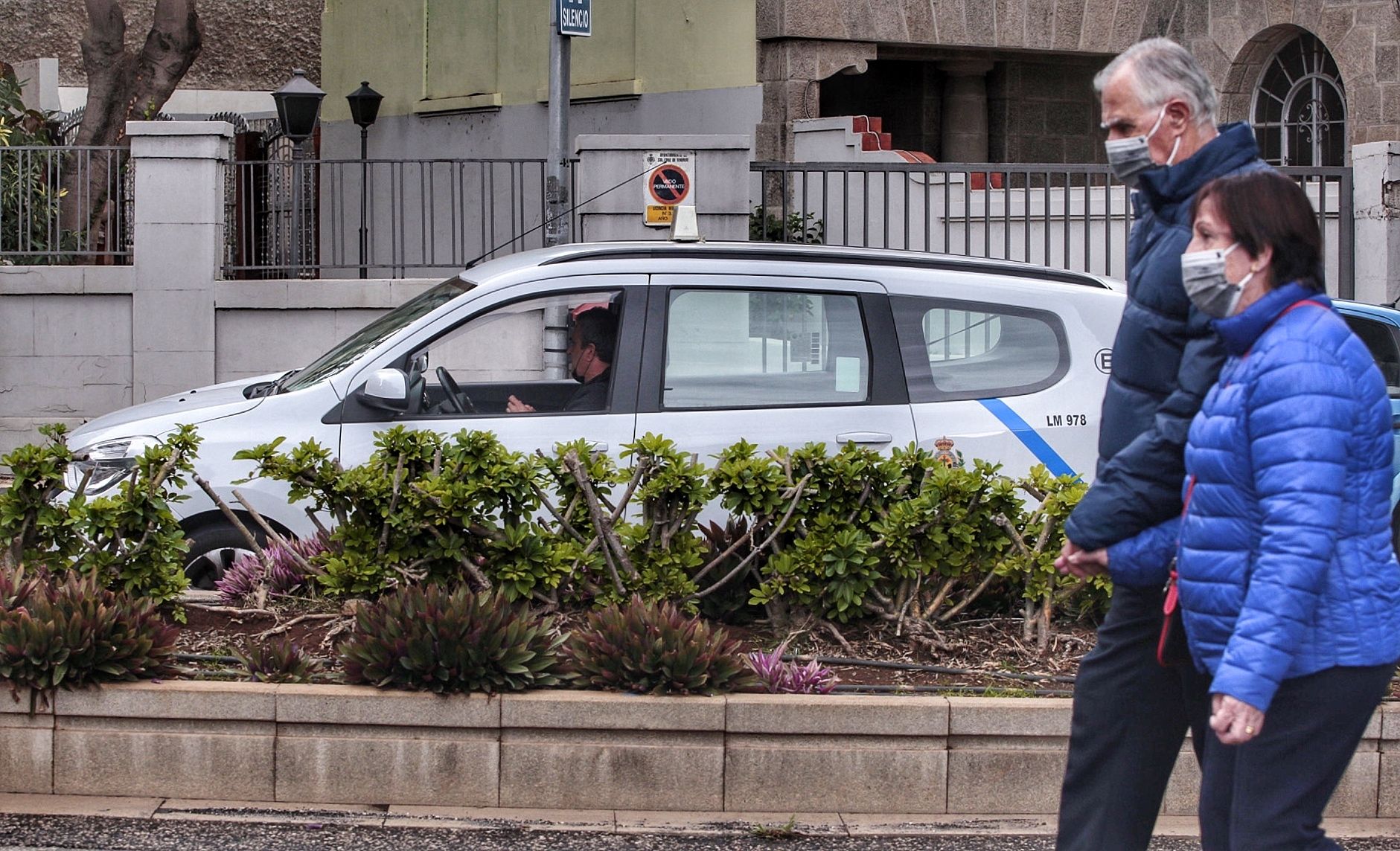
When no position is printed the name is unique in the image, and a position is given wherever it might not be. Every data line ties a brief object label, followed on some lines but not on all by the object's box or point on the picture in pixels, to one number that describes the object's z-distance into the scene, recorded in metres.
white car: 13.60
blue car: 18.45
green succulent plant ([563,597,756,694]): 10.35
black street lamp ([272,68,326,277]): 33.22
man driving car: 13.83
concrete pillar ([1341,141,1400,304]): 27.27
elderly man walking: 7.12
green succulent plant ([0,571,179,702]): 10.23
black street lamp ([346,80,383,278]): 39.41
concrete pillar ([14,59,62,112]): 60.87
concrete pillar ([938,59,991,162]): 38.78
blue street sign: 26.11
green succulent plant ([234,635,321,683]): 10.74
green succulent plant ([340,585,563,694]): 10.25
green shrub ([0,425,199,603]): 11.40
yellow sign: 25.41
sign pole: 26.34
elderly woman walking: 6.15
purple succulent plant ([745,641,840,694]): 10.70
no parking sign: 25.39
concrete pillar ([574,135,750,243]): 25.47
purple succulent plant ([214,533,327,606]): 12.34
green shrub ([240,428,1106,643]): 11.48
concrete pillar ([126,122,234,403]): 27.78
